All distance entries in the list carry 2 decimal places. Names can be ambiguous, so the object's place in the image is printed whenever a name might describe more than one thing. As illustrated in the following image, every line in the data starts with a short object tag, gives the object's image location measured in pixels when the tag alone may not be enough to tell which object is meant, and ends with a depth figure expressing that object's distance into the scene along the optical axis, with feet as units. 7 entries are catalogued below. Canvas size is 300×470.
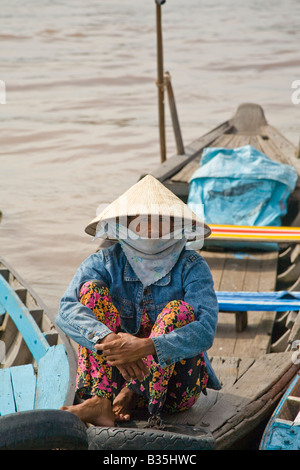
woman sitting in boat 15.10
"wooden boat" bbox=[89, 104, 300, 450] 15.47
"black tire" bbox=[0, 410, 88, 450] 12.98
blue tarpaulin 32.83
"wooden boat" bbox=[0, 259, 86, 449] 13.16
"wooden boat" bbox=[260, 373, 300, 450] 14.94
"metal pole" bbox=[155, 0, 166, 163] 45.60
